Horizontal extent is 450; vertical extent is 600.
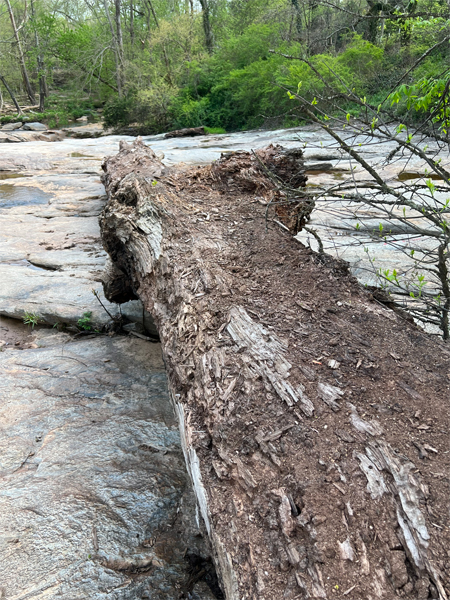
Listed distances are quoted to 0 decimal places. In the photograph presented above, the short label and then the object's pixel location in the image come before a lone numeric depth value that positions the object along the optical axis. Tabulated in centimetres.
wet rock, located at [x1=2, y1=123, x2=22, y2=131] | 2144
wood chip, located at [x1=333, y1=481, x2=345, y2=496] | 128
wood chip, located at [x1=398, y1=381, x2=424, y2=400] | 158
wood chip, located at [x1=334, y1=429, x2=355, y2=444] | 143
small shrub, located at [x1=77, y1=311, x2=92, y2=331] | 385
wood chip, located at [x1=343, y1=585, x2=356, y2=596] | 106
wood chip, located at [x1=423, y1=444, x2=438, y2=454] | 137
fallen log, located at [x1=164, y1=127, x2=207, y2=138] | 1577
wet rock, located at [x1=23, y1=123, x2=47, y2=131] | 2195
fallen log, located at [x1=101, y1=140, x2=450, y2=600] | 114
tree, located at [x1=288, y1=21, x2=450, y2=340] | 209
